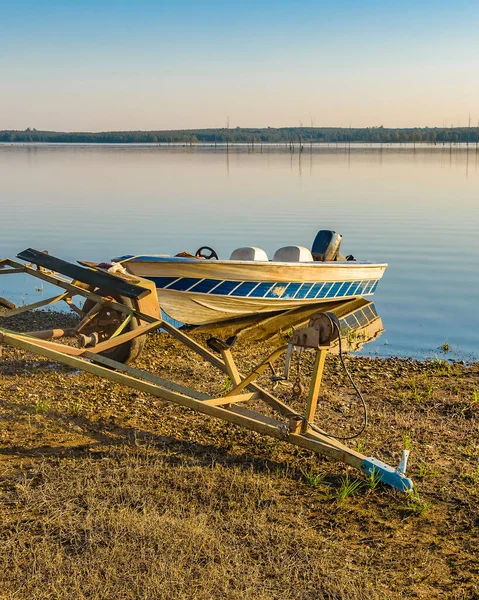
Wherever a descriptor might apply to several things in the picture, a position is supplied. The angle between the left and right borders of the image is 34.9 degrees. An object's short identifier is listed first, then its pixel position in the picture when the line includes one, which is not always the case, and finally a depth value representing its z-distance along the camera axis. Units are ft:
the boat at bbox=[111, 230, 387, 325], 43.04
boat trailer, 19.45
